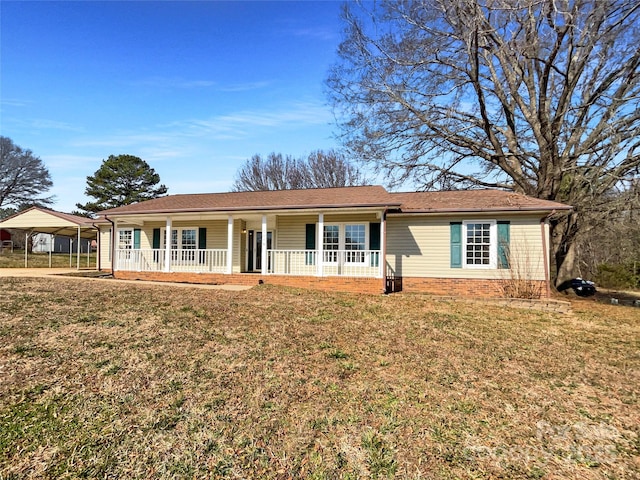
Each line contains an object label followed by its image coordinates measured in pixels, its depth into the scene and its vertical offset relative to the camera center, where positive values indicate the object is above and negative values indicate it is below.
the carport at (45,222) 18.34 +1.50
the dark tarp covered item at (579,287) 14.10 -1.42
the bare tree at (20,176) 34.97 +7.50
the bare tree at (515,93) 11.66 +6.17
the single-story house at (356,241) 11.20 +0.37
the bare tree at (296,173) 31.12 +7.13
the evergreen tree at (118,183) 35.88 +6.95
